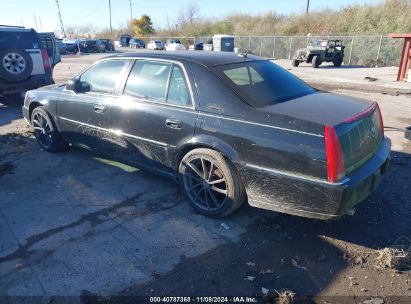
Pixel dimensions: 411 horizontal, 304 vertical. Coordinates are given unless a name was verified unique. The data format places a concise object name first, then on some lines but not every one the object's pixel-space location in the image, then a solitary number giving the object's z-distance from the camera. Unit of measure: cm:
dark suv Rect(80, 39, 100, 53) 4453
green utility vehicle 2109
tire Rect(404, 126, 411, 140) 602
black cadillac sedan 287
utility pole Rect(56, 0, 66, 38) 7812
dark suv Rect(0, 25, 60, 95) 773
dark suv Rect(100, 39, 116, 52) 4648
